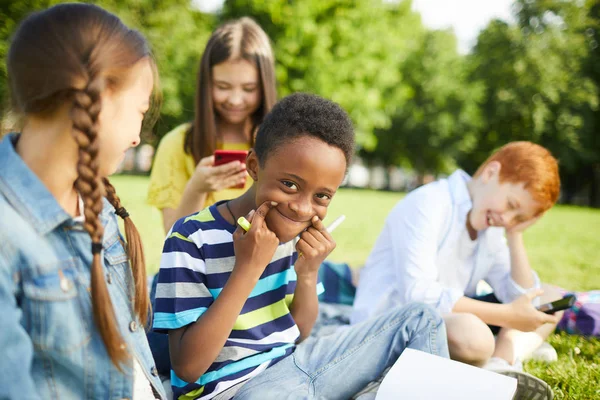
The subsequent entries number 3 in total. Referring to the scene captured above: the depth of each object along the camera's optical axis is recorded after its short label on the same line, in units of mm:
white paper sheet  914
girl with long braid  731
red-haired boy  1261
